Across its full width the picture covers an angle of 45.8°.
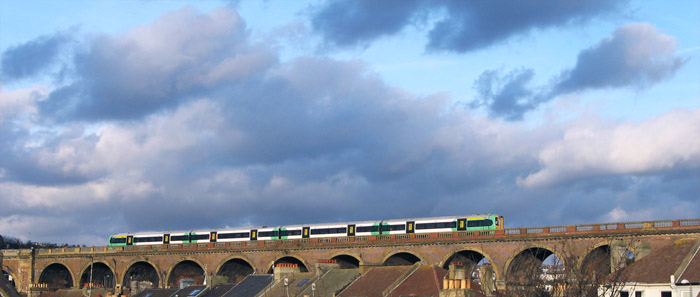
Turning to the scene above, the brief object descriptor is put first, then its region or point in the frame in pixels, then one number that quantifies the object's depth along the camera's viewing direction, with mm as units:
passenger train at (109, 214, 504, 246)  108250
